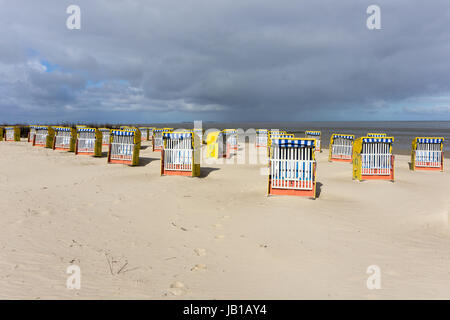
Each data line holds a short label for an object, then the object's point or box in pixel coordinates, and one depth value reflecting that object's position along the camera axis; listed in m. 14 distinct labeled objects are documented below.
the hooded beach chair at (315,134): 26.54
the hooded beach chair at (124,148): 17.00
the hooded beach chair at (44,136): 24.47
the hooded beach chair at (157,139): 27.34
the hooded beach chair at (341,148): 21.33
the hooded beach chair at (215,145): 21.73
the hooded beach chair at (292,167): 10.14
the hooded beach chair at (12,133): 31.25
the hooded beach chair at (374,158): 13.62
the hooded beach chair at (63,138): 23.00
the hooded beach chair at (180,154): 13.61
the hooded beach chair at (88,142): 20.61
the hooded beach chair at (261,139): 32.94
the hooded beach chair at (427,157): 17.62
